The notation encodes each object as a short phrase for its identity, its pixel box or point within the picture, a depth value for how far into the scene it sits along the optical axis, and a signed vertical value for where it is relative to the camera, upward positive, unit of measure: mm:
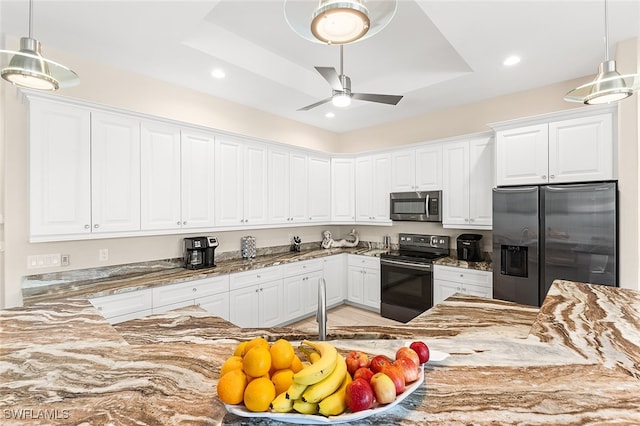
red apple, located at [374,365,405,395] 827 -471
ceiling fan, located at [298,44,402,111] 2389 +1104
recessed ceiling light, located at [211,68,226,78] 3072 +1513
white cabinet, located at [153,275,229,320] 2803 -850
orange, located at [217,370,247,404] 761 -461
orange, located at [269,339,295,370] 812 -402
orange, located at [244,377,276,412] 739 -467
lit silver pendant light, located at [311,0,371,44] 1120 +809
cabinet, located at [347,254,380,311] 4449 -1069
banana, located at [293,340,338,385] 733 -405
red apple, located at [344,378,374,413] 752 -479
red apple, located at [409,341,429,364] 1013 -487
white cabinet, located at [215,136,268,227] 3555 +399
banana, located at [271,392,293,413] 744 -491
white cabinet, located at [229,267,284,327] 3404 -1047
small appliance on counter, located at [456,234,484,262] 3775 -462
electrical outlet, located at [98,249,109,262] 2875 -413
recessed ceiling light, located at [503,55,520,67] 2785 +1496
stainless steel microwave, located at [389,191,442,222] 4082 +104
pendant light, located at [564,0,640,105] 1646 +745
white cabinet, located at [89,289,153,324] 2480 -813
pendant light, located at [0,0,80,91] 1391 +723
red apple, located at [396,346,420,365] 954 -473
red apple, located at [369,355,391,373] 874 -458
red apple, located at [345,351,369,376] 881 -456
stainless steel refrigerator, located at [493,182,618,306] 2590 -241
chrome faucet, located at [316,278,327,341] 1301 -439
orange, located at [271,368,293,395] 789 -459
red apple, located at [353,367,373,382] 830 -462
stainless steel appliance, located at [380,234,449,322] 3844 -890
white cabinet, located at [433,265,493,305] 3432 -849
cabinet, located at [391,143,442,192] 4109 +657
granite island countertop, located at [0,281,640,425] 821 -567
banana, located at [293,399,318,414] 744 -497
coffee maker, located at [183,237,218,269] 3312 -454
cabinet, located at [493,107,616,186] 2701 +636
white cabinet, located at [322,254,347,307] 4539 -1025
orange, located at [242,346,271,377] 767 -398
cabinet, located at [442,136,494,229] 3641 +396
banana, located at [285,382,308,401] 745 -460
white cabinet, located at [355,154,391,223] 4652 +423
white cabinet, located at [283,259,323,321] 3992 -1062
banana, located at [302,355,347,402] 742 -457
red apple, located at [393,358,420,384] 886 -483
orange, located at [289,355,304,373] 832 -438
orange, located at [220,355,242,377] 822 -433
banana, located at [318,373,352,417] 737 -492
